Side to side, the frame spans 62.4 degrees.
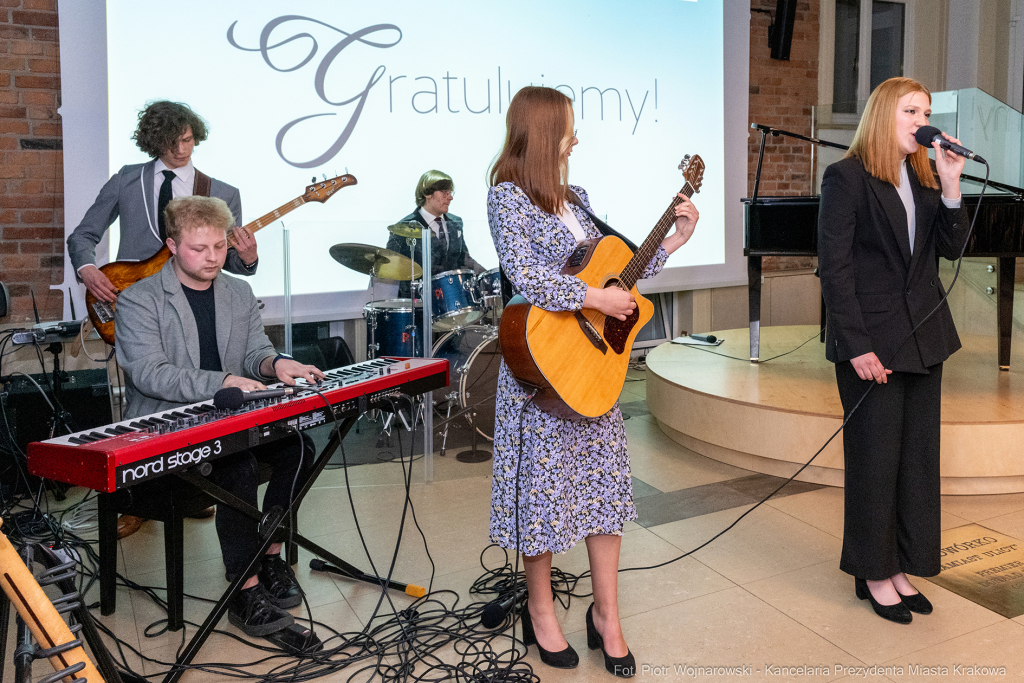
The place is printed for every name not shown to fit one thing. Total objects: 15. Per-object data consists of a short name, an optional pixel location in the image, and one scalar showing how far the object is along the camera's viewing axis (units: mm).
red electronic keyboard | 1832
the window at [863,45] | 7121
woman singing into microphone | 2422
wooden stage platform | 3467
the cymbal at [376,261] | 3748
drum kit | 3777
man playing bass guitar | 3801
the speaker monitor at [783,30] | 6566
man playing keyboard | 2494
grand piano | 4004
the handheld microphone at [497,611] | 2480
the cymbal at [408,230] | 3723
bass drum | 4121
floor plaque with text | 2605
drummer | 3814
